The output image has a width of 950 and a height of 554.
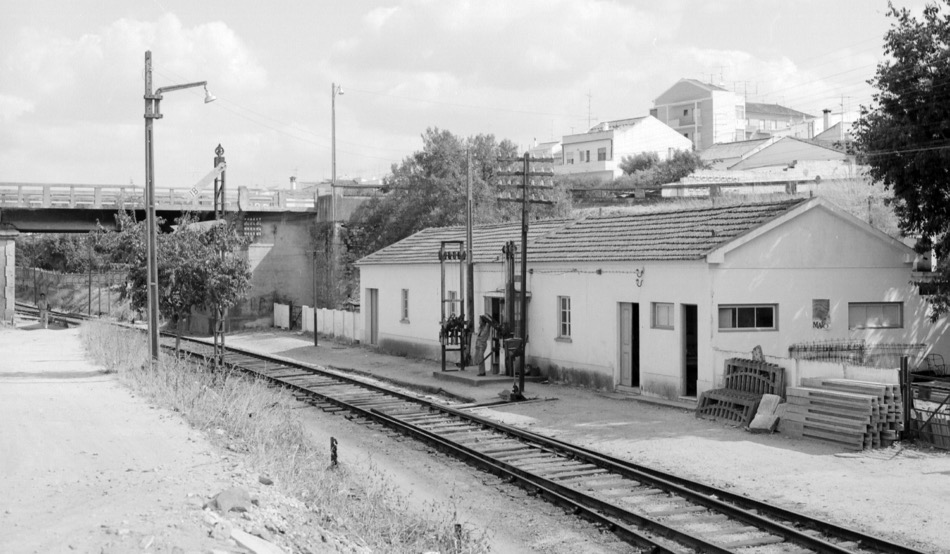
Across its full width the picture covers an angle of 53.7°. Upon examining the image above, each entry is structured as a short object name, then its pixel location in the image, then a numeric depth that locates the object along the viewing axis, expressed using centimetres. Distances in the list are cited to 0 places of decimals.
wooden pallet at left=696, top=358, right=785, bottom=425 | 1775
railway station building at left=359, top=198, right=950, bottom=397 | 2053
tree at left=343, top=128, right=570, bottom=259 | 4491
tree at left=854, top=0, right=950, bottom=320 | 2106
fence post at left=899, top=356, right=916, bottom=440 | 1581
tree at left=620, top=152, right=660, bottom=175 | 6706
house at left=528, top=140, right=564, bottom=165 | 8714
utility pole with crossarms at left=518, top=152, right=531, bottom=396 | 2277
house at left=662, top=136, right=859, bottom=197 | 4491
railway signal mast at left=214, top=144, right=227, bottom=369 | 2518
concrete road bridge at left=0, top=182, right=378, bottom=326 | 4500
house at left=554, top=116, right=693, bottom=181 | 7288
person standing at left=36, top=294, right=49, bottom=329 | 4301
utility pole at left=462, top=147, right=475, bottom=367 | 2594
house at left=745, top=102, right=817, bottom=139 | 9862
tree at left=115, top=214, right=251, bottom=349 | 2430
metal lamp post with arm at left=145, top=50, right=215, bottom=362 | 2036
